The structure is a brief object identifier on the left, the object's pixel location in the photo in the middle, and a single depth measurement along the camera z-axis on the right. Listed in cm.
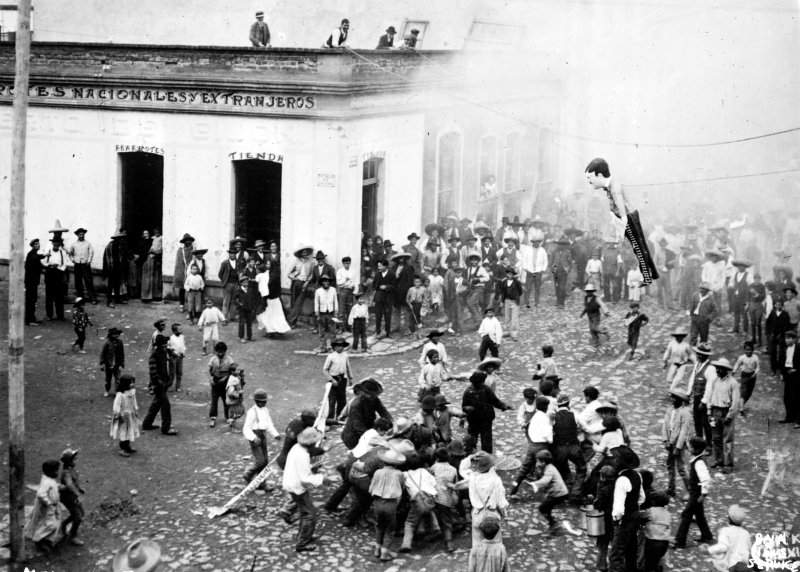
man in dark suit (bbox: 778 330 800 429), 1430
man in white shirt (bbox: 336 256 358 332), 1852
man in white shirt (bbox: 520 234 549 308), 2028
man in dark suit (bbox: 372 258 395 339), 1845
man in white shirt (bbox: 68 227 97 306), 2003
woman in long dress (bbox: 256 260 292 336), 1848
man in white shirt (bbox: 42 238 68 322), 1880
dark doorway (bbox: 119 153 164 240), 2128
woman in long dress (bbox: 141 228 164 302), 2039
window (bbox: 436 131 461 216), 2528
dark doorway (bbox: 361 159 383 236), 2152
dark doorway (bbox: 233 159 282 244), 2036
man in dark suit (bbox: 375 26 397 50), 2308
